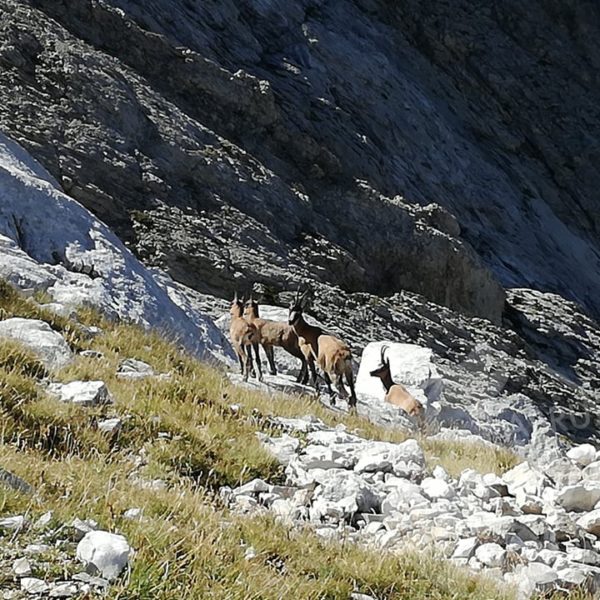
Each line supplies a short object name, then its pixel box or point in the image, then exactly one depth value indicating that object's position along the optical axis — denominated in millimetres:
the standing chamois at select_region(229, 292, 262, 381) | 30172
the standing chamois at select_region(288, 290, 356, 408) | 29781
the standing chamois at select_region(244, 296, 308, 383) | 32969
